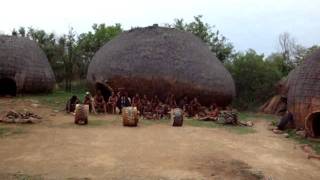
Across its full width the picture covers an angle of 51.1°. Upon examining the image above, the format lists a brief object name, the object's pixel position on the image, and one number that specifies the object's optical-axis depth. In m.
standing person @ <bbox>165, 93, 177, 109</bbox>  11.61
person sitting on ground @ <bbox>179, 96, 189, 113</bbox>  11.70
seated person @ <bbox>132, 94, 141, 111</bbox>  10.83
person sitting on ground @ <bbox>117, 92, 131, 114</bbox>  11.05
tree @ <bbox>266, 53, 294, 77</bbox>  17.39
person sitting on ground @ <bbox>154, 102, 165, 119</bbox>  10.48
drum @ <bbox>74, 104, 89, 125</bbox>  8.92
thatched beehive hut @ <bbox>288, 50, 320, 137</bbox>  8.44
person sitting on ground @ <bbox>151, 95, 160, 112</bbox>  10.92
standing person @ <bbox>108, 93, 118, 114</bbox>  11.09
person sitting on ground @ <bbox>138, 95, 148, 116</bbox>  10.76
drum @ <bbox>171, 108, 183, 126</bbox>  9.31
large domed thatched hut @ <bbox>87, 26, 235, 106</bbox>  11.85
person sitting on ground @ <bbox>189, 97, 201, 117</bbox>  11.46
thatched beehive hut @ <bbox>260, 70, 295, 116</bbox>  13.35
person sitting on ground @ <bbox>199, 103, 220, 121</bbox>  10.69
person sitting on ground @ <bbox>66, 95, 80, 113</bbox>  10.98
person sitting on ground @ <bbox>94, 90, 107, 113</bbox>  11.08
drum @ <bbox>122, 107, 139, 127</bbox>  8.94
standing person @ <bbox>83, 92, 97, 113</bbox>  10.92
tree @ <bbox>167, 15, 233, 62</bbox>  18.06
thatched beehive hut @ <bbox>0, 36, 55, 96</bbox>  13.28
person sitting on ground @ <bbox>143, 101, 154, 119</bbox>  10.42
